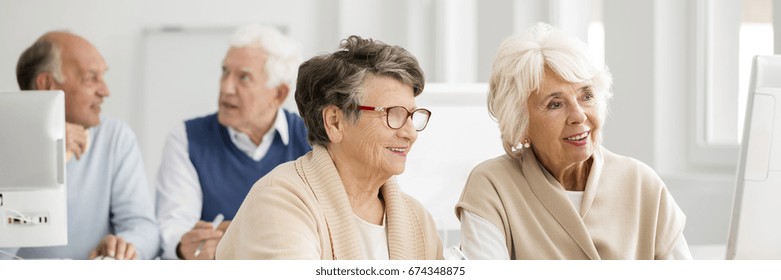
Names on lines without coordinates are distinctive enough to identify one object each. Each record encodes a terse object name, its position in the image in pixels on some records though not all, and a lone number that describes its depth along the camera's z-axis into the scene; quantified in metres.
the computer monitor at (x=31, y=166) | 3.59
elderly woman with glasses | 3.34
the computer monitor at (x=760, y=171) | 3.43
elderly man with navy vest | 4.57
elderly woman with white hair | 3.43
